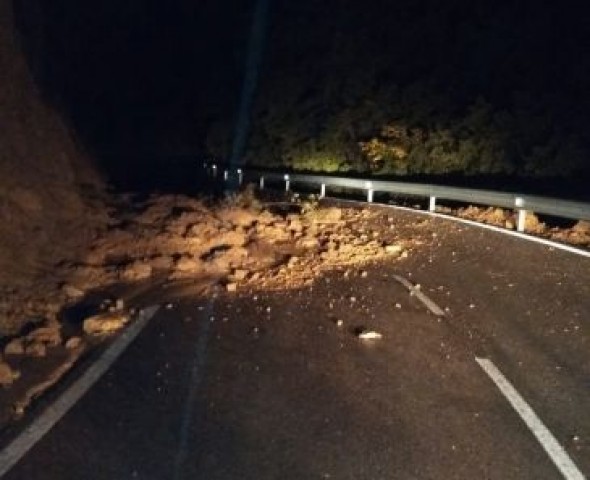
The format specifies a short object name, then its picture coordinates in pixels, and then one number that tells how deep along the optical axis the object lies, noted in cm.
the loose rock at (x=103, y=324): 1005
